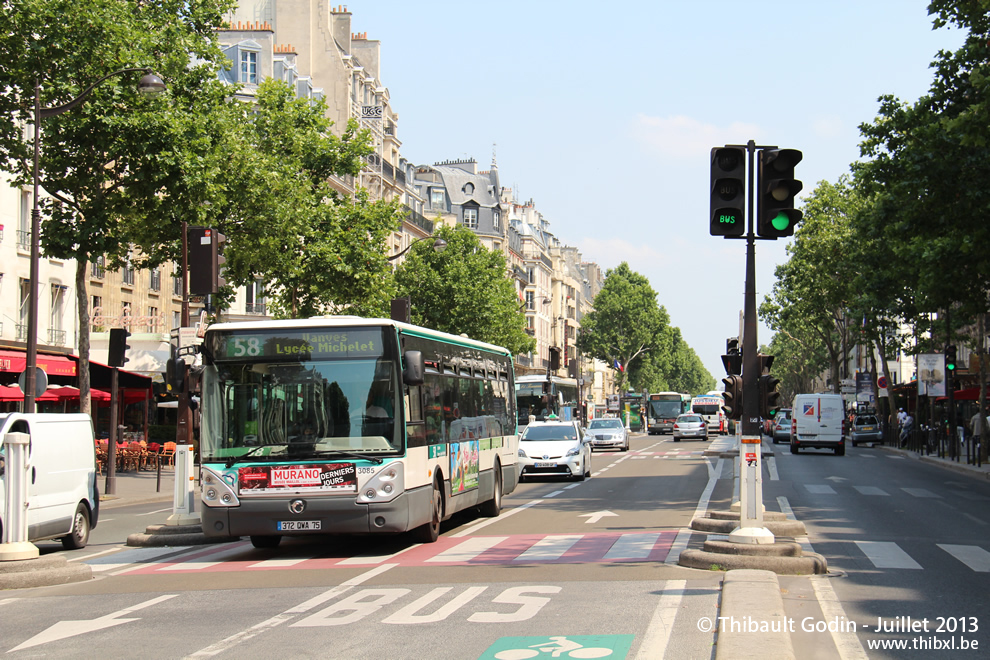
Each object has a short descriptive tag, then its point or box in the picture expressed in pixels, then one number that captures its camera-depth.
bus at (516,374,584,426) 51.69
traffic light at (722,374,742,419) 13.27
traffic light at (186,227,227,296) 16.75
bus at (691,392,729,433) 99.69
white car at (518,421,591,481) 30.23
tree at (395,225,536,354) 71.38
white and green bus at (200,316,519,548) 13.77
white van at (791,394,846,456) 48.51
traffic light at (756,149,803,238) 12.00
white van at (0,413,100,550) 15.29
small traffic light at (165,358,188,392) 14.36
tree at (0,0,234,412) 26.48
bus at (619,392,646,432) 114.61
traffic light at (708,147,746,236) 11.99
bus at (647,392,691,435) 97.25
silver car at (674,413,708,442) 73.81
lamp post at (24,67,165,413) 22.54
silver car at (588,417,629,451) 55.56
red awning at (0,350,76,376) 33.81
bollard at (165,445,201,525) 16.66
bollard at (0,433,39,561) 12.63
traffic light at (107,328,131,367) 24.77
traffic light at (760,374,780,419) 12.85
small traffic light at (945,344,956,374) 42.47
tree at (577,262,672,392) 133.62
